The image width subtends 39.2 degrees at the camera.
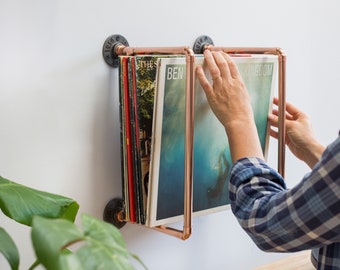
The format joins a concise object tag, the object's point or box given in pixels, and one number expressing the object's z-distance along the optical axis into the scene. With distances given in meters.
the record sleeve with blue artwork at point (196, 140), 0.84
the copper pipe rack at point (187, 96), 0.81
